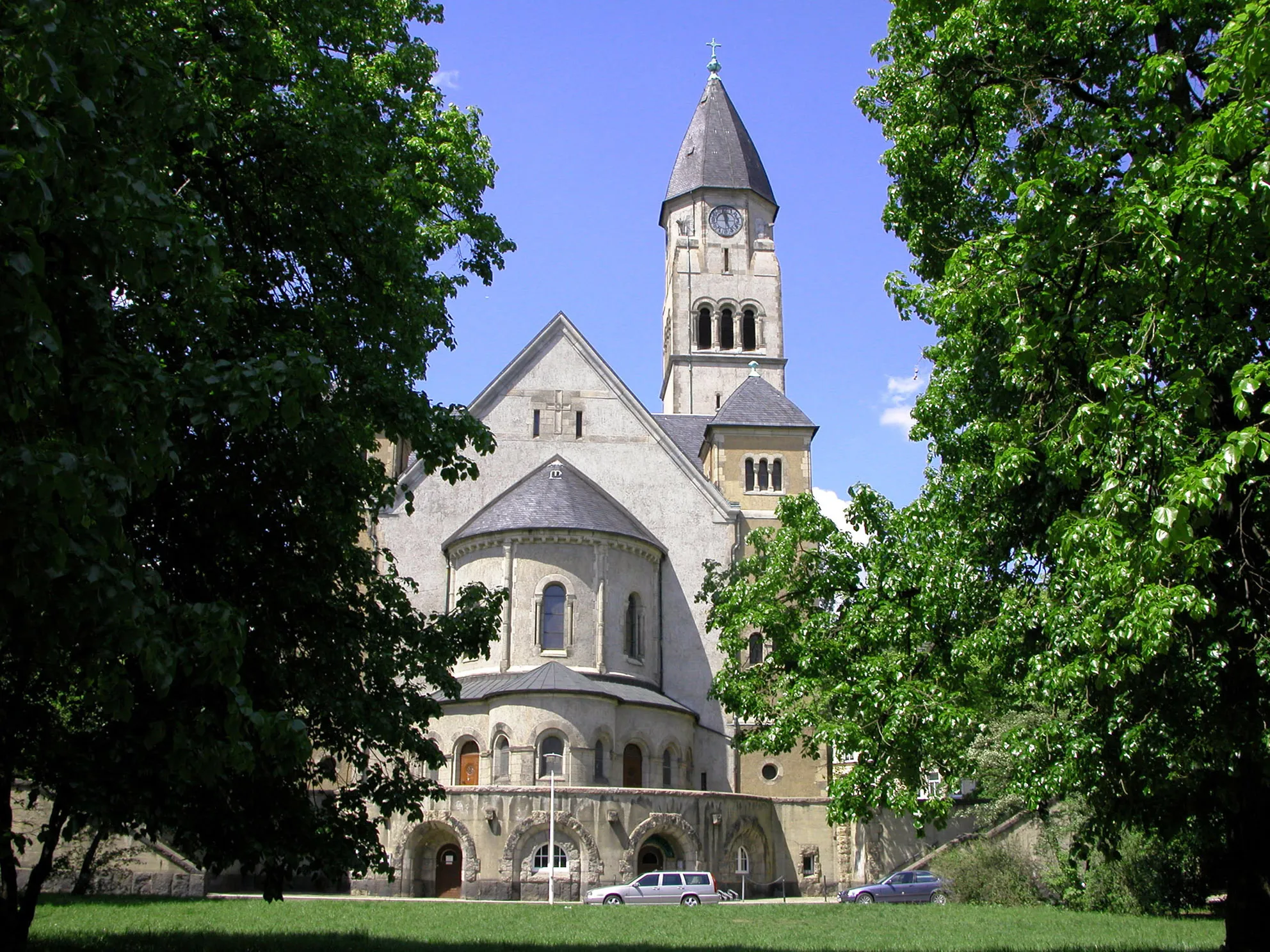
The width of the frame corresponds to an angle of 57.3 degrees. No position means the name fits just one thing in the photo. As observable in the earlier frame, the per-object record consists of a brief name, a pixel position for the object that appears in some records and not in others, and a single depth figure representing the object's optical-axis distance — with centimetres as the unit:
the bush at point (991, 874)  2805
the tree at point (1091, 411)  964
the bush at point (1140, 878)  2398
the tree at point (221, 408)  632
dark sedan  3353
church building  3278
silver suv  3091
